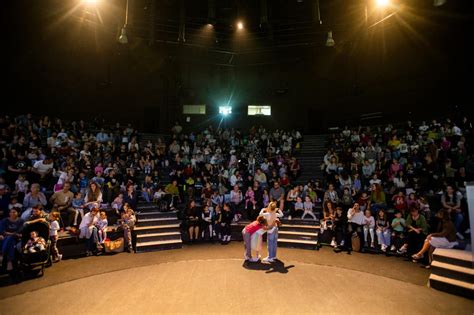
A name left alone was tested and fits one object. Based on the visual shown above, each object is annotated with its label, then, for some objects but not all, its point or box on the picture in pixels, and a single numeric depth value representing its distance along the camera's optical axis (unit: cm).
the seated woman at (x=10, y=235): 630
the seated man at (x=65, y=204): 833
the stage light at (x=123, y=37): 1190
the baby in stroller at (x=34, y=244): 616
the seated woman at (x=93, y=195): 884
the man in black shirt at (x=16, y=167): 911
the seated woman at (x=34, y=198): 786
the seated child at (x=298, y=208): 1044
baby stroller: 610
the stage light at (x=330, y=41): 1326
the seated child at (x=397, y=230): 782
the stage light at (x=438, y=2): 869
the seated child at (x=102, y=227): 801
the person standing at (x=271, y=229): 718
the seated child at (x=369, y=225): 830
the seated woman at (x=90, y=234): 782
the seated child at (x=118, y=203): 938
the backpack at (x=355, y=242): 816
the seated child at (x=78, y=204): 851
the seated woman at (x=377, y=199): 932
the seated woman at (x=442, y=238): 650
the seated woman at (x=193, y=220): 933
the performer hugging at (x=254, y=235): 711
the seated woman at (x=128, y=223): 828
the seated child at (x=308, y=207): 1020
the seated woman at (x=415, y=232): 739
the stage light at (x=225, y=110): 2131
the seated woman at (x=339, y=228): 863
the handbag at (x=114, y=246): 789
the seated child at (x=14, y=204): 745
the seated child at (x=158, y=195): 1062
